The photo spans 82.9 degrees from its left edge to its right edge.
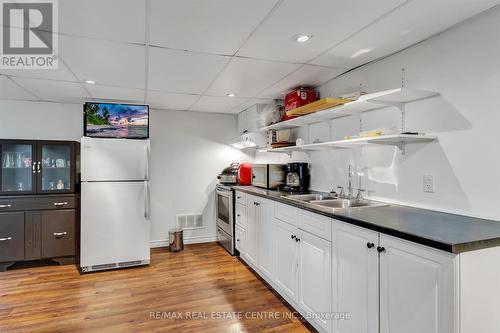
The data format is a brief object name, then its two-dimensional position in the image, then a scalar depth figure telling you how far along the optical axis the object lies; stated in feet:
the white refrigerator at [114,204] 11.57
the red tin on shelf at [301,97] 10.38
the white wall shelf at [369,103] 6.46
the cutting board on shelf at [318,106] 7.82
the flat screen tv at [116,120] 12.21
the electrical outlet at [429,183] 6.55
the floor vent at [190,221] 15.34
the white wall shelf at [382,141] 6.34
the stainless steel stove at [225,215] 13.38
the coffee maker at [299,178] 11.07
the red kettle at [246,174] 14.65
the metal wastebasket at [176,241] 14.19
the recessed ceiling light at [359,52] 7.37
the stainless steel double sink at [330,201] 8.07
